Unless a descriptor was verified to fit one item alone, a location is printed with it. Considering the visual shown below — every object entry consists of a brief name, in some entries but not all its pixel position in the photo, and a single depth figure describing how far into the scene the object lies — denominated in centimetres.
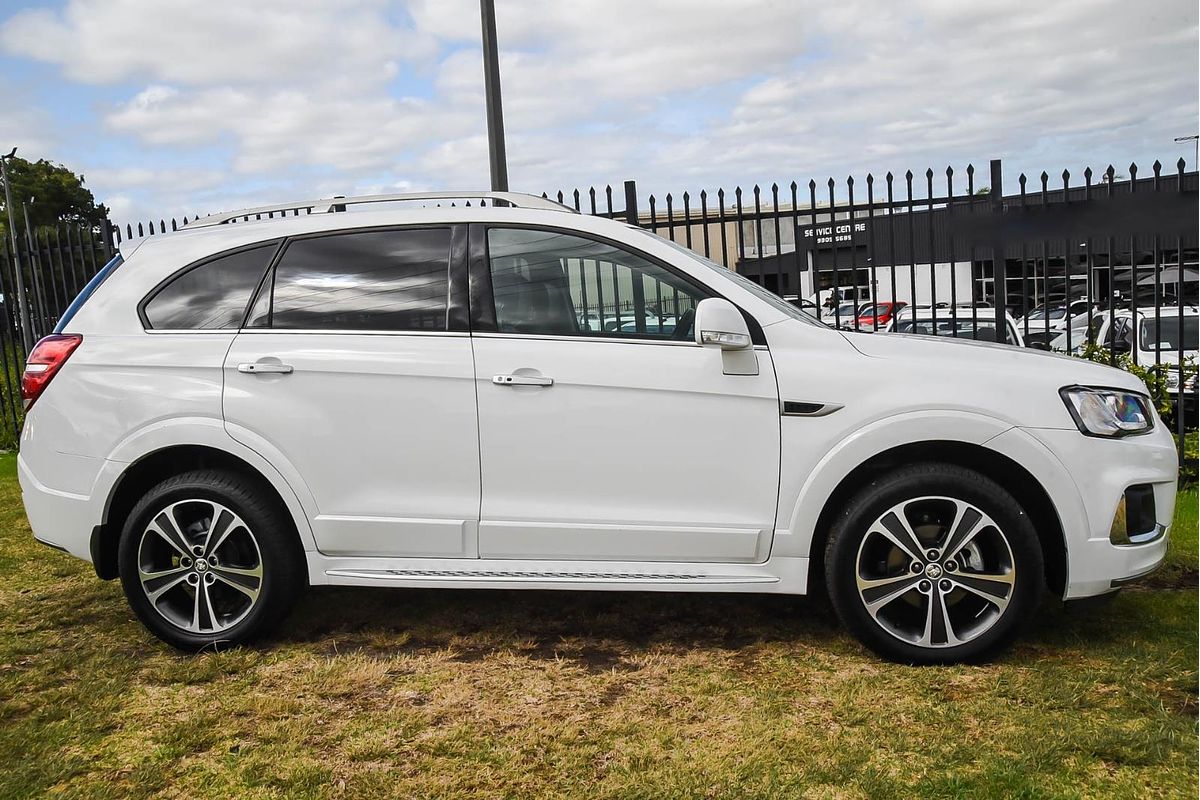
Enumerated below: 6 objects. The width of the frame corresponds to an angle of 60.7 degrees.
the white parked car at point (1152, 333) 1116
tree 4312
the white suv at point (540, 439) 364
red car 1998
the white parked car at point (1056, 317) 2295
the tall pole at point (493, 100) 770
